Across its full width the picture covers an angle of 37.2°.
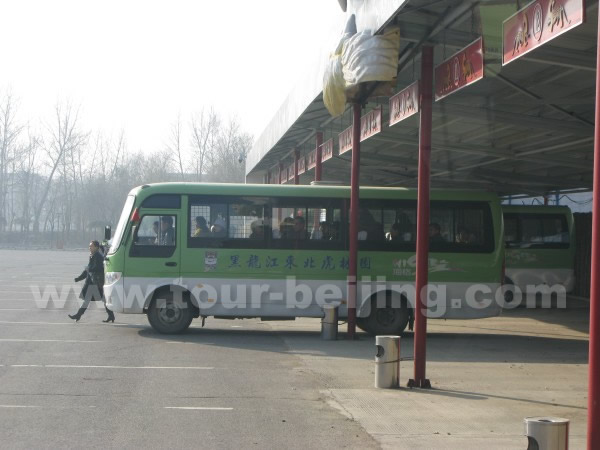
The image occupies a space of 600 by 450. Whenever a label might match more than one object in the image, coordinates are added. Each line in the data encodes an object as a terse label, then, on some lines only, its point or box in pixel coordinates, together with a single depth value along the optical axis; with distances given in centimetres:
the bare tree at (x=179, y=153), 8950
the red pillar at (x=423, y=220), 1193
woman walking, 1970
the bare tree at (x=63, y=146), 8894
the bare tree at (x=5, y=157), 8894
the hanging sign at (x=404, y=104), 1366
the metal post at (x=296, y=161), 3236
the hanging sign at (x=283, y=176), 3890
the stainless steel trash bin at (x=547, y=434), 686
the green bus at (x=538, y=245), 2775
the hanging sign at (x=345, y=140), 2234
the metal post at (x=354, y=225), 1722
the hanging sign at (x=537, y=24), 757
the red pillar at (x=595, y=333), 572
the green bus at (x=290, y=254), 1748
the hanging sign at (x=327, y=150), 2525
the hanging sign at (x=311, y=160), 2981
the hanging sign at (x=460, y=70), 1102
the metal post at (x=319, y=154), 2666
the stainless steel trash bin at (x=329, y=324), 1720
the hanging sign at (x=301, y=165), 3180
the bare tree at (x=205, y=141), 8856
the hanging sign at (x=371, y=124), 1797
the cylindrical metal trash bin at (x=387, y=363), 1159
